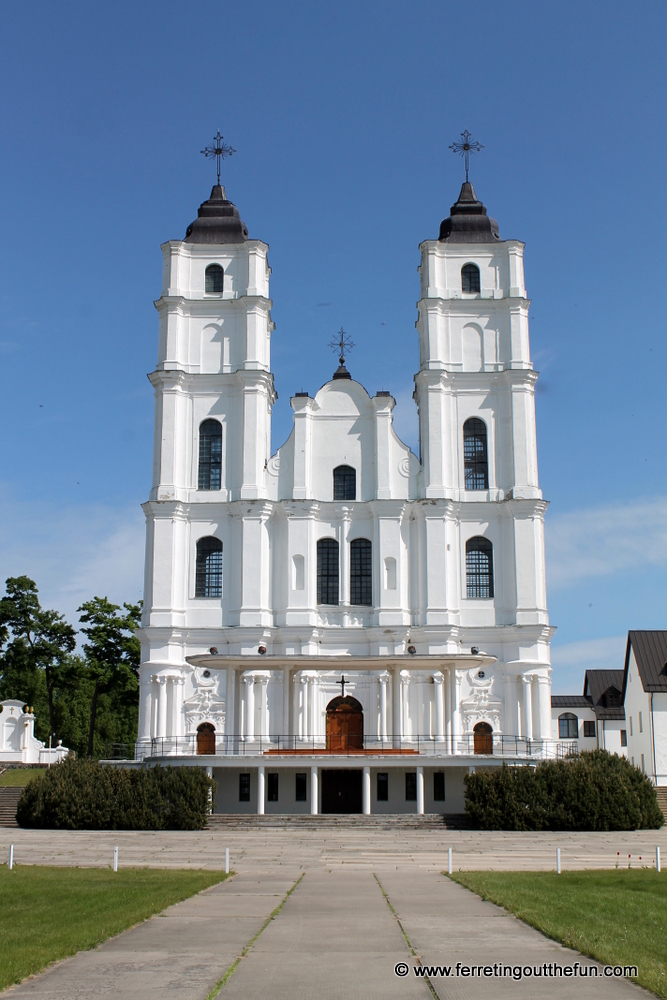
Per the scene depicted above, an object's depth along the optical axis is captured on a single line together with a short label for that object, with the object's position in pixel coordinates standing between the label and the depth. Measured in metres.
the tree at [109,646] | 65.56
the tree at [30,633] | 67.12
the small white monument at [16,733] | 56.88
